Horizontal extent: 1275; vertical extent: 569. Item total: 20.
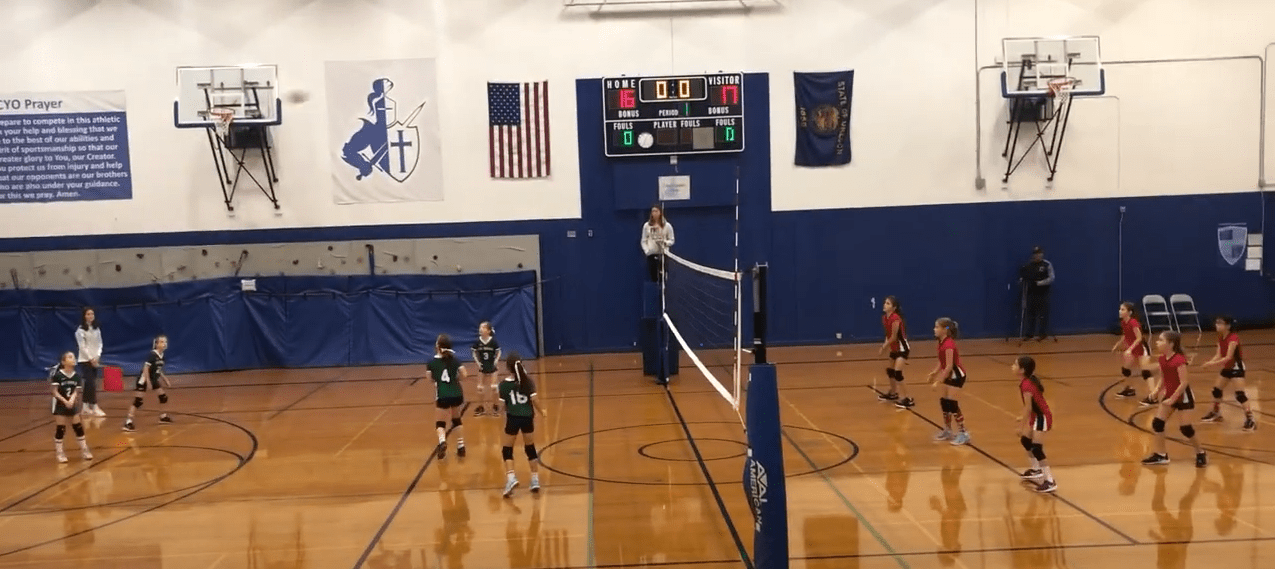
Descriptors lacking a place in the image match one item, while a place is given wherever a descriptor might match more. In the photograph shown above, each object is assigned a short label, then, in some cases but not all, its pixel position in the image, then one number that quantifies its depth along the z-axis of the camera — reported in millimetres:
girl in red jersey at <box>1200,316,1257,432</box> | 13742
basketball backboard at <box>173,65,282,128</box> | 22203
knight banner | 23641
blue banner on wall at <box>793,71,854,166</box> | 23719
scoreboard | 23062
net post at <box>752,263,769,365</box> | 7766
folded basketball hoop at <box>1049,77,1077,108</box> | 22172
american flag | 23656
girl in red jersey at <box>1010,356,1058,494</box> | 10852
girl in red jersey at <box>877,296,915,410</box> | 15977
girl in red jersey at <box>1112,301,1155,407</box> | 15508
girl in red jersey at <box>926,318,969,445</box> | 13281
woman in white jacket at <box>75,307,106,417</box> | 18234
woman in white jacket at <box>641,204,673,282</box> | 20125
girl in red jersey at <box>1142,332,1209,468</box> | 11742
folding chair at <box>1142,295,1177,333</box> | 23906
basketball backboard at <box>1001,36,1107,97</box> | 22625
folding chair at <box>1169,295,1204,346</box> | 23984
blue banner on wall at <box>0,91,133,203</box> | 23469
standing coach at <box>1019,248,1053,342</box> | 23328
